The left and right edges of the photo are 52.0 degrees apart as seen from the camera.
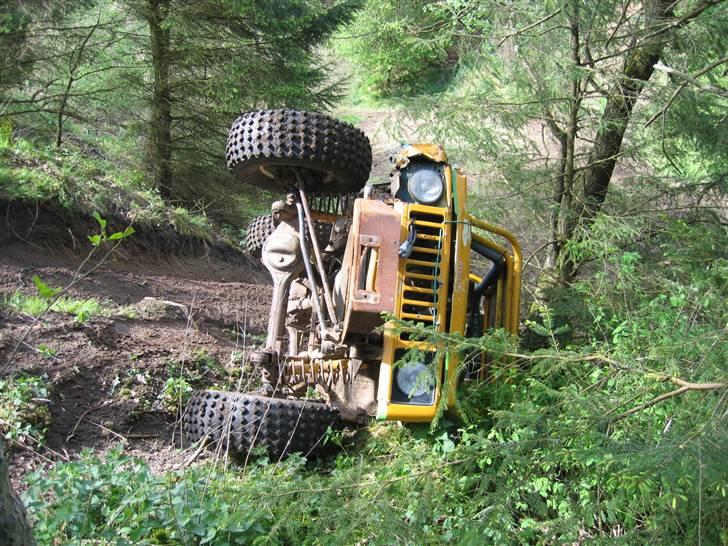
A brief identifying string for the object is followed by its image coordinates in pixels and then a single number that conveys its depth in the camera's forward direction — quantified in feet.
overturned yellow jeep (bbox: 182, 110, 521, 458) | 15.53
